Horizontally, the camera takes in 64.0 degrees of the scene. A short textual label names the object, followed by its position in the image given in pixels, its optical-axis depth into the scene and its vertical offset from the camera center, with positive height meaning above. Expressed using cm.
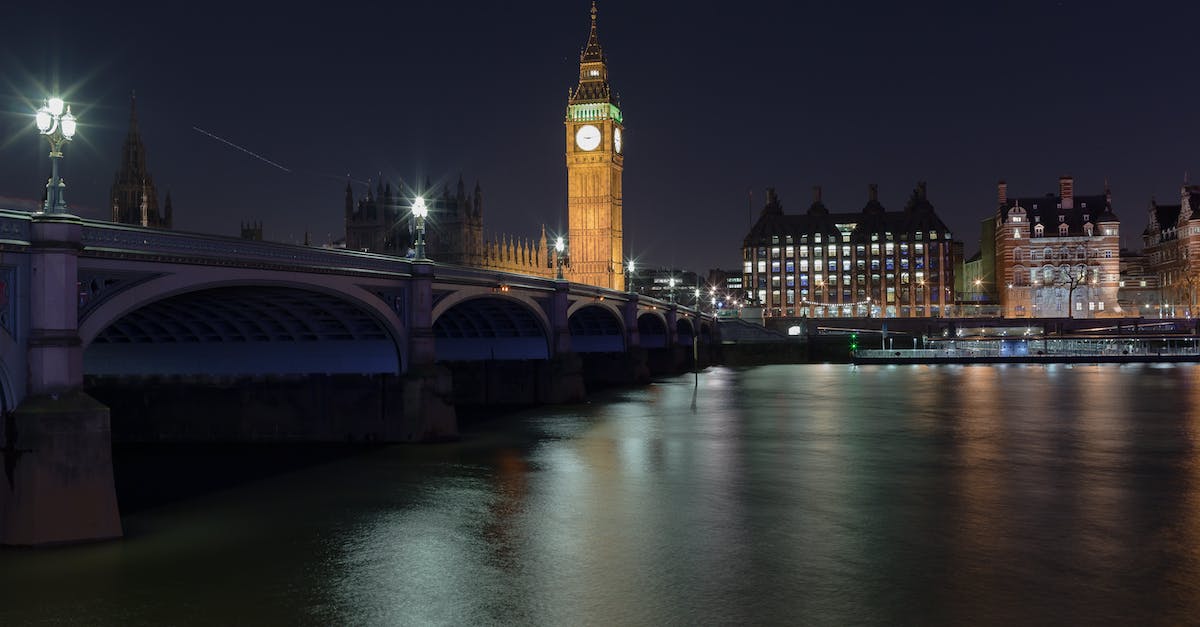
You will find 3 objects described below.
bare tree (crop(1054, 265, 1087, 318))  16625 +1005
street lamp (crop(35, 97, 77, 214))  2177 +499
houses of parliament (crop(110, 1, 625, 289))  12425 +1959
